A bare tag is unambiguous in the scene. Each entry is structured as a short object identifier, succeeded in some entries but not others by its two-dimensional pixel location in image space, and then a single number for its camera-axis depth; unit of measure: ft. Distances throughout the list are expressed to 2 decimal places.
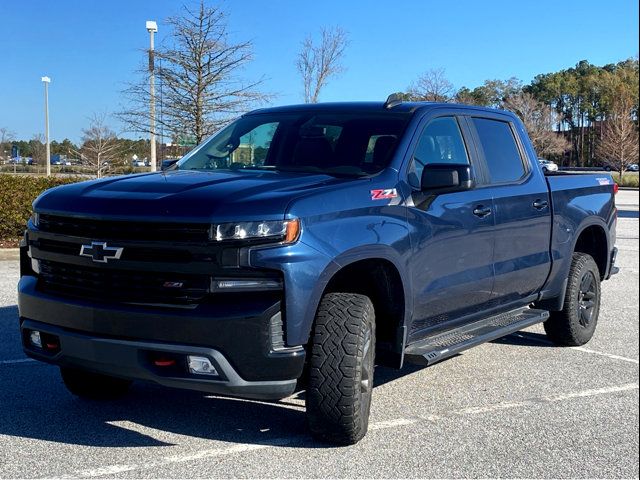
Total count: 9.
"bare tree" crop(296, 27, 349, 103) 66.28
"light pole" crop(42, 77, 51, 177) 120.28
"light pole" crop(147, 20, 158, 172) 55.42
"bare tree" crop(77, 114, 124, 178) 91.30
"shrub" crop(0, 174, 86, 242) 41.29
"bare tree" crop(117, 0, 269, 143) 55.31
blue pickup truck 11.76
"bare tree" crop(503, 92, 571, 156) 164.86
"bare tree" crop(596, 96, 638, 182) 169.17
